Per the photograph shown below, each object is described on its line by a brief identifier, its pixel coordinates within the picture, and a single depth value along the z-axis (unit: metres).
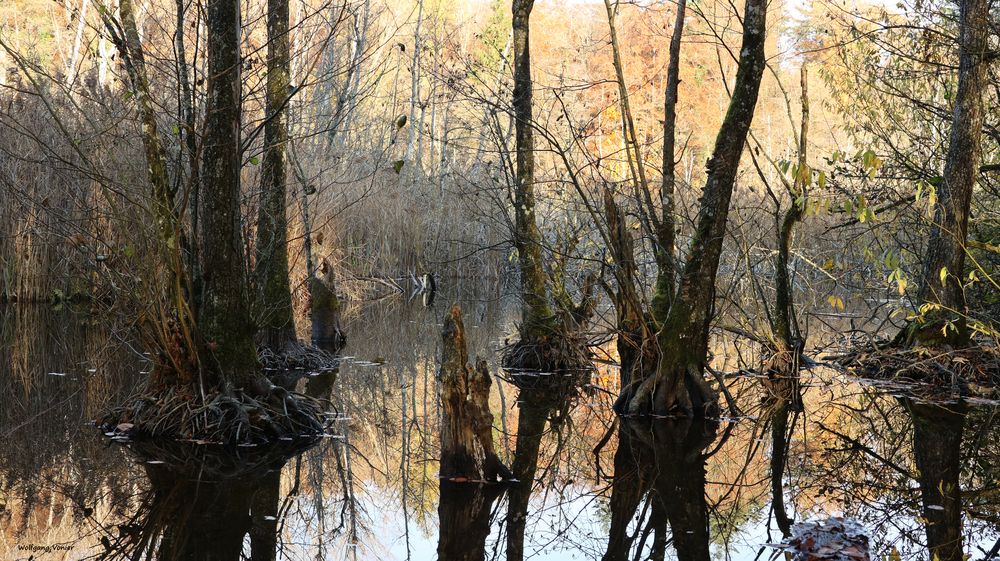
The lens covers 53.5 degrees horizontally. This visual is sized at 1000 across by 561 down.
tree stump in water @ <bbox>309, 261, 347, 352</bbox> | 13.02
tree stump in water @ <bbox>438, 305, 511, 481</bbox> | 5.87
